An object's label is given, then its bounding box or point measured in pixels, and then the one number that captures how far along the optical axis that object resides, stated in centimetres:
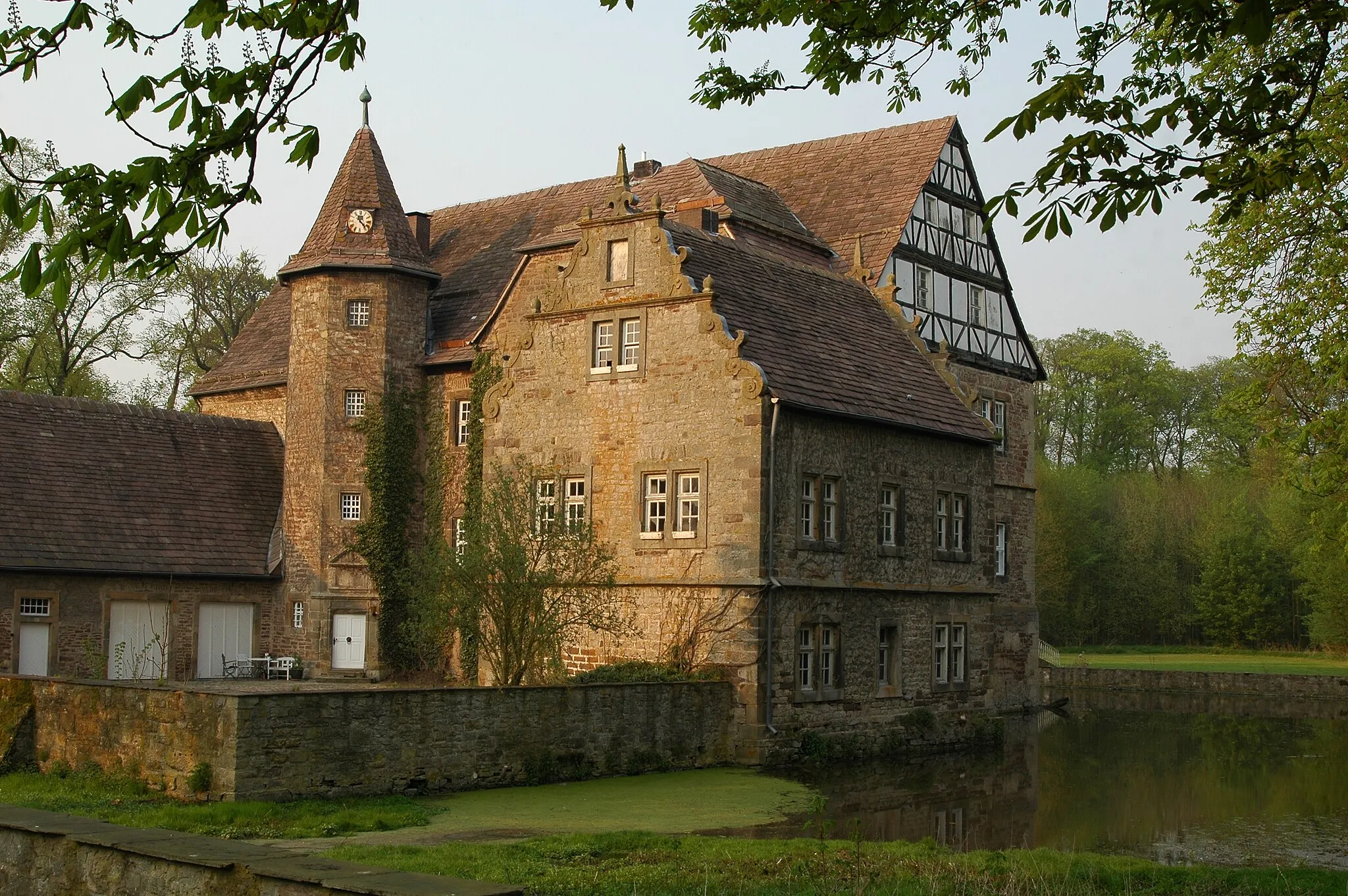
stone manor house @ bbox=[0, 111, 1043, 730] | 2339
